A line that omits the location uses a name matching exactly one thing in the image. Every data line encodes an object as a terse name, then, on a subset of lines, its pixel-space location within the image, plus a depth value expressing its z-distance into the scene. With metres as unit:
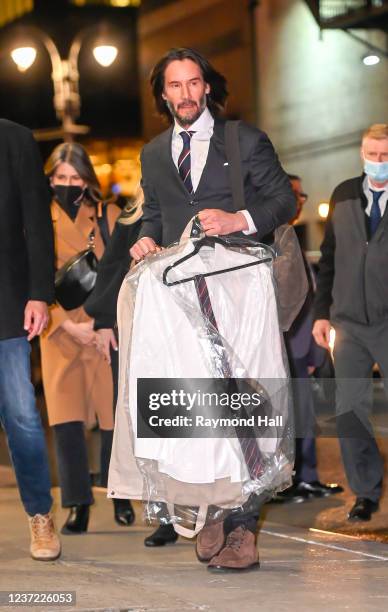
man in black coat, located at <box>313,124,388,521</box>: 10.56
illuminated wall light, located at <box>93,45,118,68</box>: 39.23
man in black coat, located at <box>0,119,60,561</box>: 9.10
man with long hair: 8.62
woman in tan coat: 10.91
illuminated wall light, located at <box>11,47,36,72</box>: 39.89
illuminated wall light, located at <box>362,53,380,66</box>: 31.90
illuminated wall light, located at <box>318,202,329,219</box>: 31.20
